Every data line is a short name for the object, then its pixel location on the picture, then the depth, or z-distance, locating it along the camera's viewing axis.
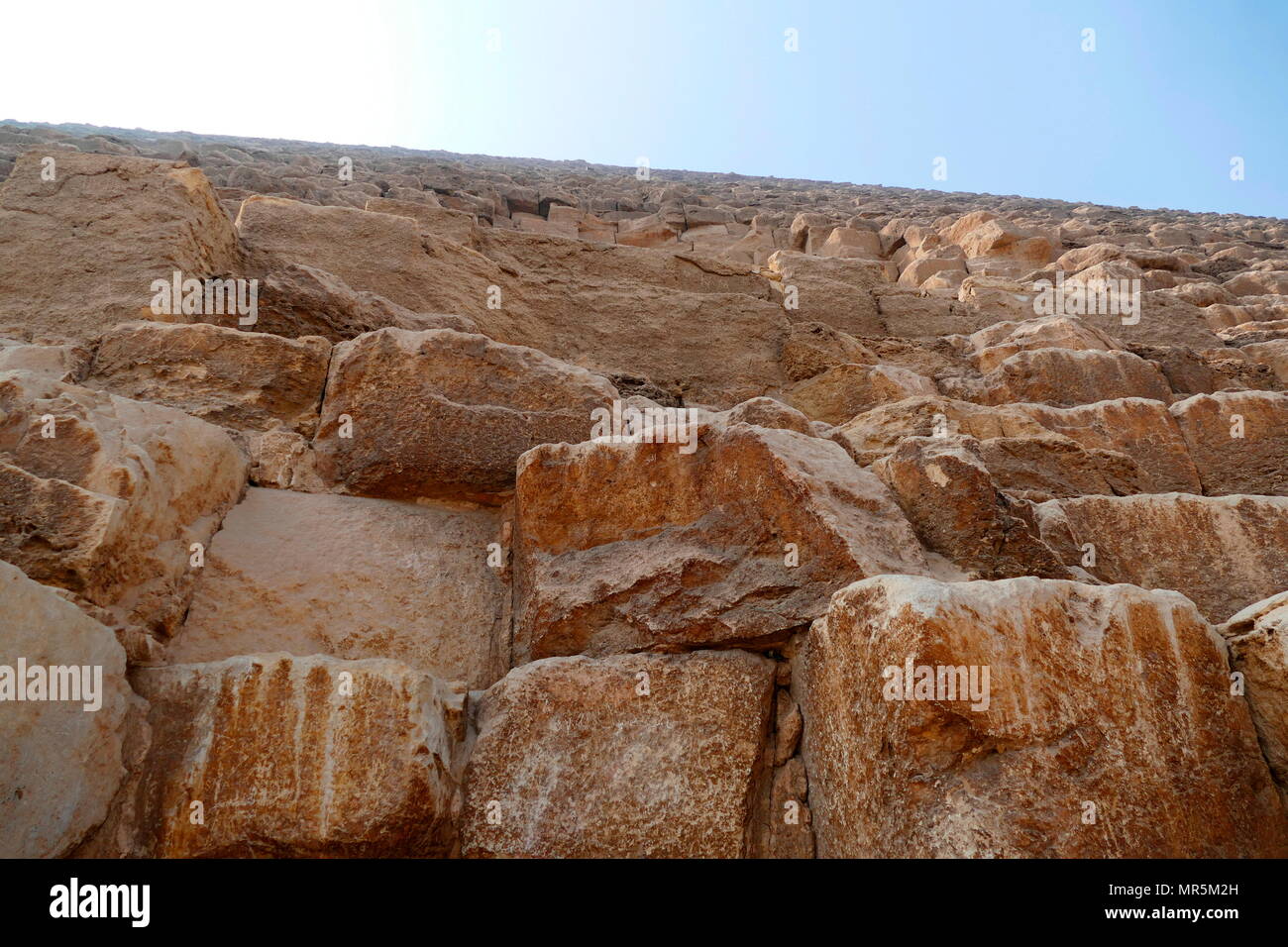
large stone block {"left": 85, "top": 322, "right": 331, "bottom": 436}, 3.50
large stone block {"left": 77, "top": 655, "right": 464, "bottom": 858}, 2.19
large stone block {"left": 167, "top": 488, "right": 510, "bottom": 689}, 2.82
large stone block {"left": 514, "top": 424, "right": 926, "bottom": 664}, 2.64
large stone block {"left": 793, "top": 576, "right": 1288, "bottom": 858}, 1.91
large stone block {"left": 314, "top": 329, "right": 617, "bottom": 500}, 3.38
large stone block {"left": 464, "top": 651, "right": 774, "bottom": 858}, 2.30
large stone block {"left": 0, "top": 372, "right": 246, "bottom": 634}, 2.44
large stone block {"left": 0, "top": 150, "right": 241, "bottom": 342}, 3.96
